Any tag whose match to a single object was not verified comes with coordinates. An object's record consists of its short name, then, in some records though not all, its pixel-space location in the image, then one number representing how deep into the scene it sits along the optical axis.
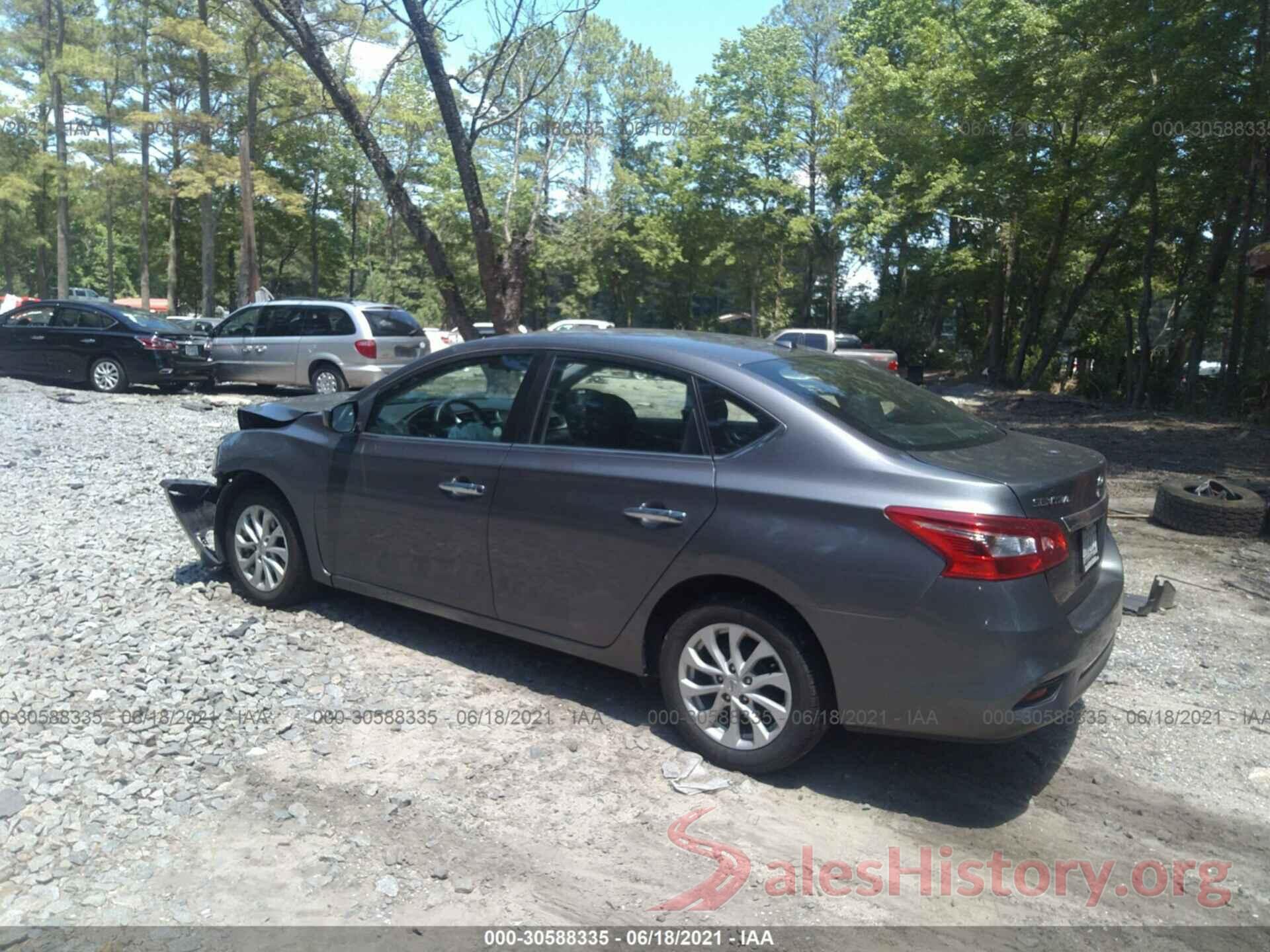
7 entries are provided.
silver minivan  15.64
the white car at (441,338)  21.83
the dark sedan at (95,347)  15.23
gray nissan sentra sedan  3.35
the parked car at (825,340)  23.91
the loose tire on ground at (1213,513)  7.36
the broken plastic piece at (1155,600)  5.67
